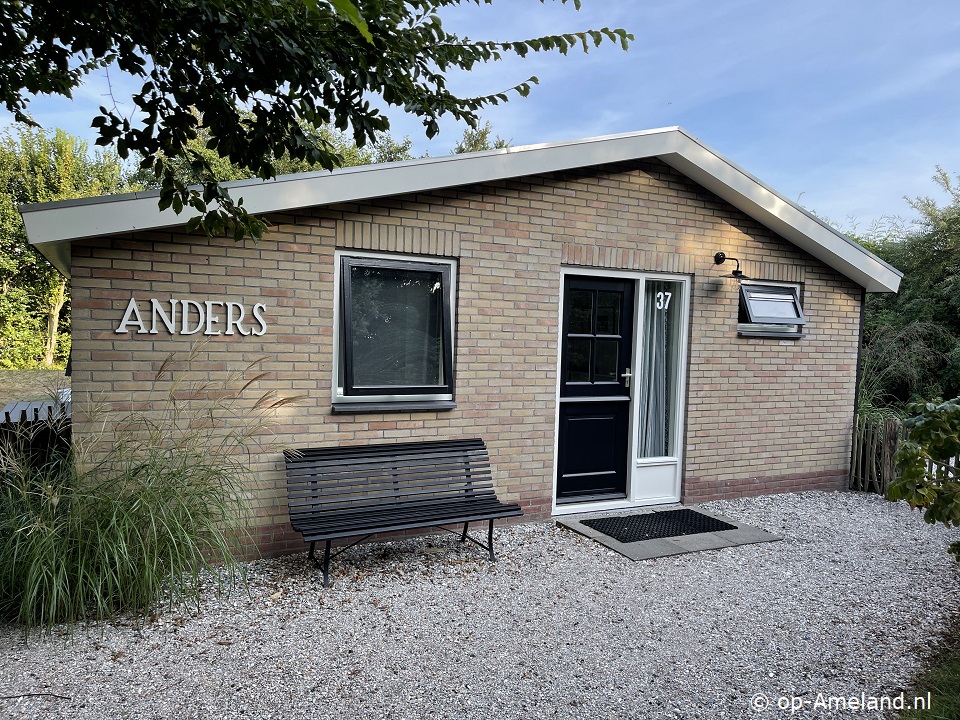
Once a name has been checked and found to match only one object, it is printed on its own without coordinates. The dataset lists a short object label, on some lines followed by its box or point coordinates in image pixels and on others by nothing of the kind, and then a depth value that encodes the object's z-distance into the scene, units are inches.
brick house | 189.5
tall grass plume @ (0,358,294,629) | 148.4
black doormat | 236.4
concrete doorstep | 217.6
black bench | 189.6
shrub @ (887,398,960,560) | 145.6
